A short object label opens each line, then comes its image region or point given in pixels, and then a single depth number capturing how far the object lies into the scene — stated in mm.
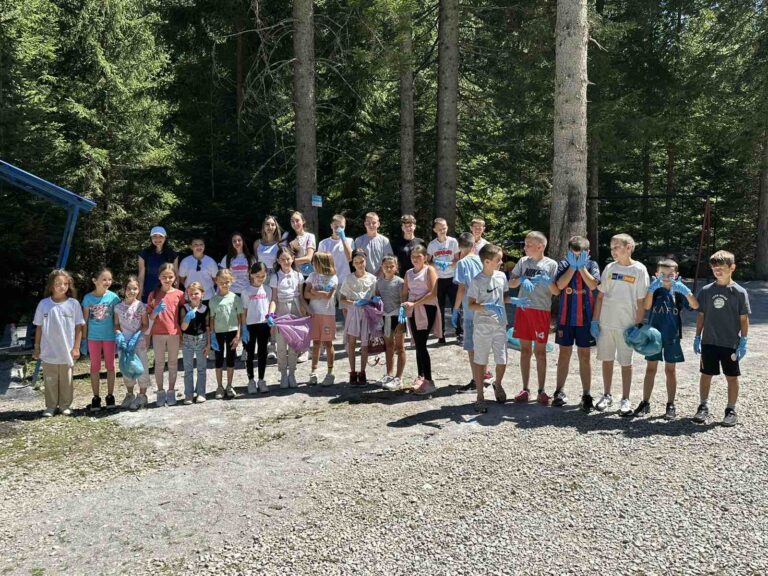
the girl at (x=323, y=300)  7820
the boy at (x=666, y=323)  6137
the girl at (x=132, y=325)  7020
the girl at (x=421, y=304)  7156
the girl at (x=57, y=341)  6727
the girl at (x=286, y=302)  7660
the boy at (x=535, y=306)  6664
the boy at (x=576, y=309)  6414
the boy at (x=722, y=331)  5843
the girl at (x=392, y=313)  7387
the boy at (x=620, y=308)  6254
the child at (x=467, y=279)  6926
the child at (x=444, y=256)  9234
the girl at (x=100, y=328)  7008
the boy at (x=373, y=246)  8758
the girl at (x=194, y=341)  7062
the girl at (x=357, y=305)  7543
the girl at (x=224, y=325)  7184
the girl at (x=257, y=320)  7512
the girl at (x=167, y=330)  7102
